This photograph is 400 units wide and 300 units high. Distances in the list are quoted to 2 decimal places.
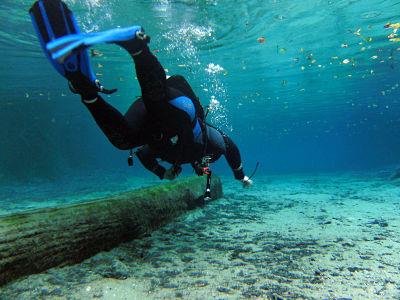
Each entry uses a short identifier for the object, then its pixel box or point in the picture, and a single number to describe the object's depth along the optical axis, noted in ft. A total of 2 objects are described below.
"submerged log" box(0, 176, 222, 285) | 10.51
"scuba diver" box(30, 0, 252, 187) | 9.31
